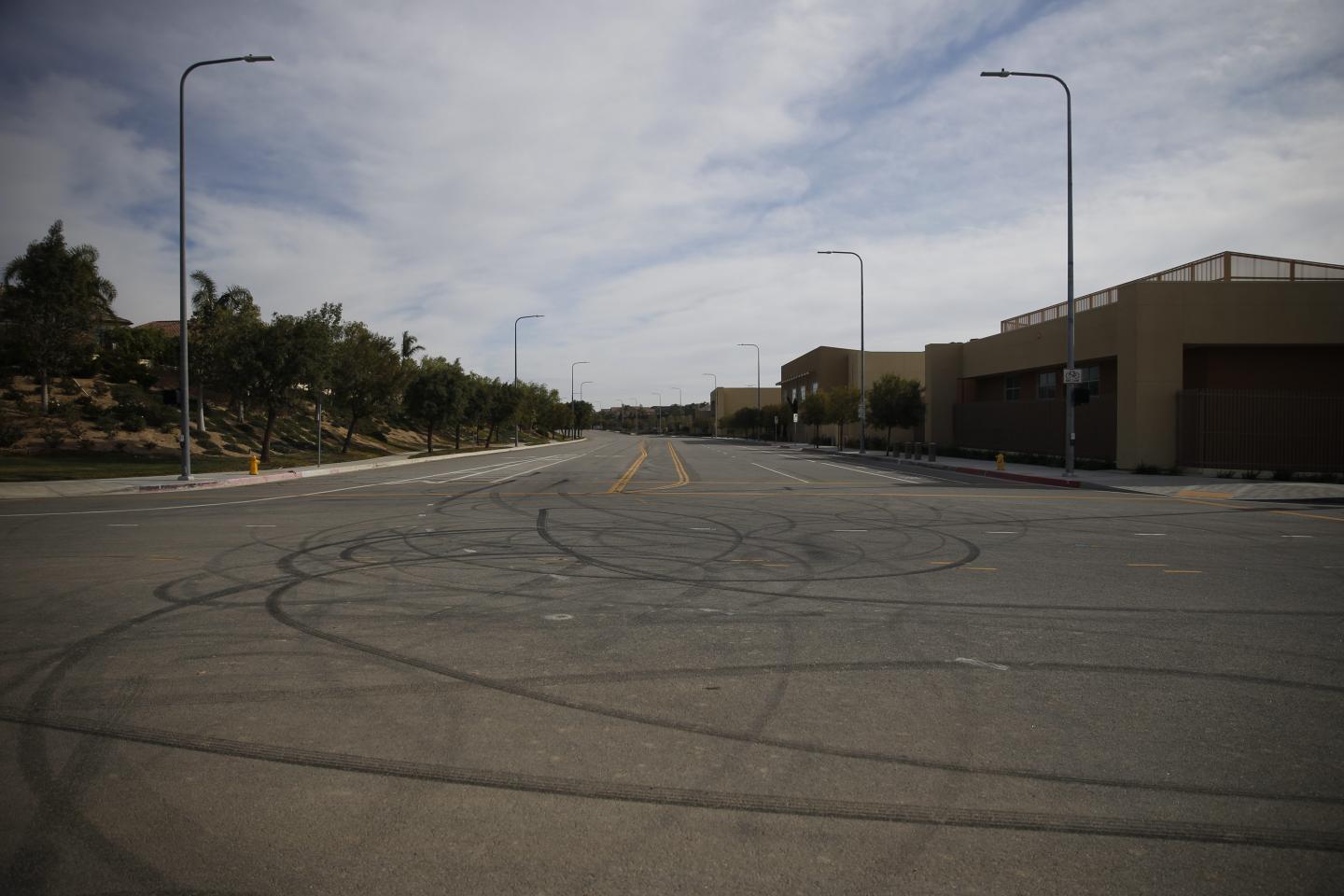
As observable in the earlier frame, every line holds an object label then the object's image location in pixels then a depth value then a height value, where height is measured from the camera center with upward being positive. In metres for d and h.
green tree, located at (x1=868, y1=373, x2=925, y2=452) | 46.91 +1.50
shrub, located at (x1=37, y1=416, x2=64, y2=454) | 33.44 -0.32
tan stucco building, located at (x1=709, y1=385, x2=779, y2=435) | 169.79 +6.27
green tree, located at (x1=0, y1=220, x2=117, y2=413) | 36.50 +5.38
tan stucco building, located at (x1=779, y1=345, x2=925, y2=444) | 89.88 +6.86
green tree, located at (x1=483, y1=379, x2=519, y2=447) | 66.31 +2.17
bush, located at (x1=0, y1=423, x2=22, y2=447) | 32.22 -0.31
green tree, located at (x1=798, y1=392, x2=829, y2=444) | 70.94 +1.72
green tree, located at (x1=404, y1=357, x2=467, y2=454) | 52.34 +2.15
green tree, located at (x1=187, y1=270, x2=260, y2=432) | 35.75 +5.15
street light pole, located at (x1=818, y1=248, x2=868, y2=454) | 45.08 +1.00
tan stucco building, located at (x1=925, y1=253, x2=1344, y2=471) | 27.97 +2.43
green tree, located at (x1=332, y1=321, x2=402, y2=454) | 44.03 +2.98
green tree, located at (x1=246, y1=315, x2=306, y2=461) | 33.53 +2.94
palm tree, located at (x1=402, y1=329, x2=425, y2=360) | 62.60 +6.40
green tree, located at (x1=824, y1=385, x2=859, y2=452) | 59.38 +1.82
